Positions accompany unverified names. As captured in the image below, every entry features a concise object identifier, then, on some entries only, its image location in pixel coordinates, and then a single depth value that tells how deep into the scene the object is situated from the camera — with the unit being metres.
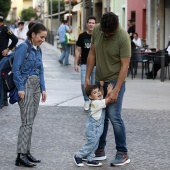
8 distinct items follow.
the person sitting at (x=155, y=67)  18.67
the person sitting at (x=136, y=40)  23.06
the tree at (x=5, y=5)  70.88
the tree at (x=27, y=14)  80.09
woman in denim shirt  7.41
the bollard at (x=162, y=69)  18.08
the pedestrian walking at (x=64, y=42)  24.62
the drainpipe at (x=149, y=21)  29.81
